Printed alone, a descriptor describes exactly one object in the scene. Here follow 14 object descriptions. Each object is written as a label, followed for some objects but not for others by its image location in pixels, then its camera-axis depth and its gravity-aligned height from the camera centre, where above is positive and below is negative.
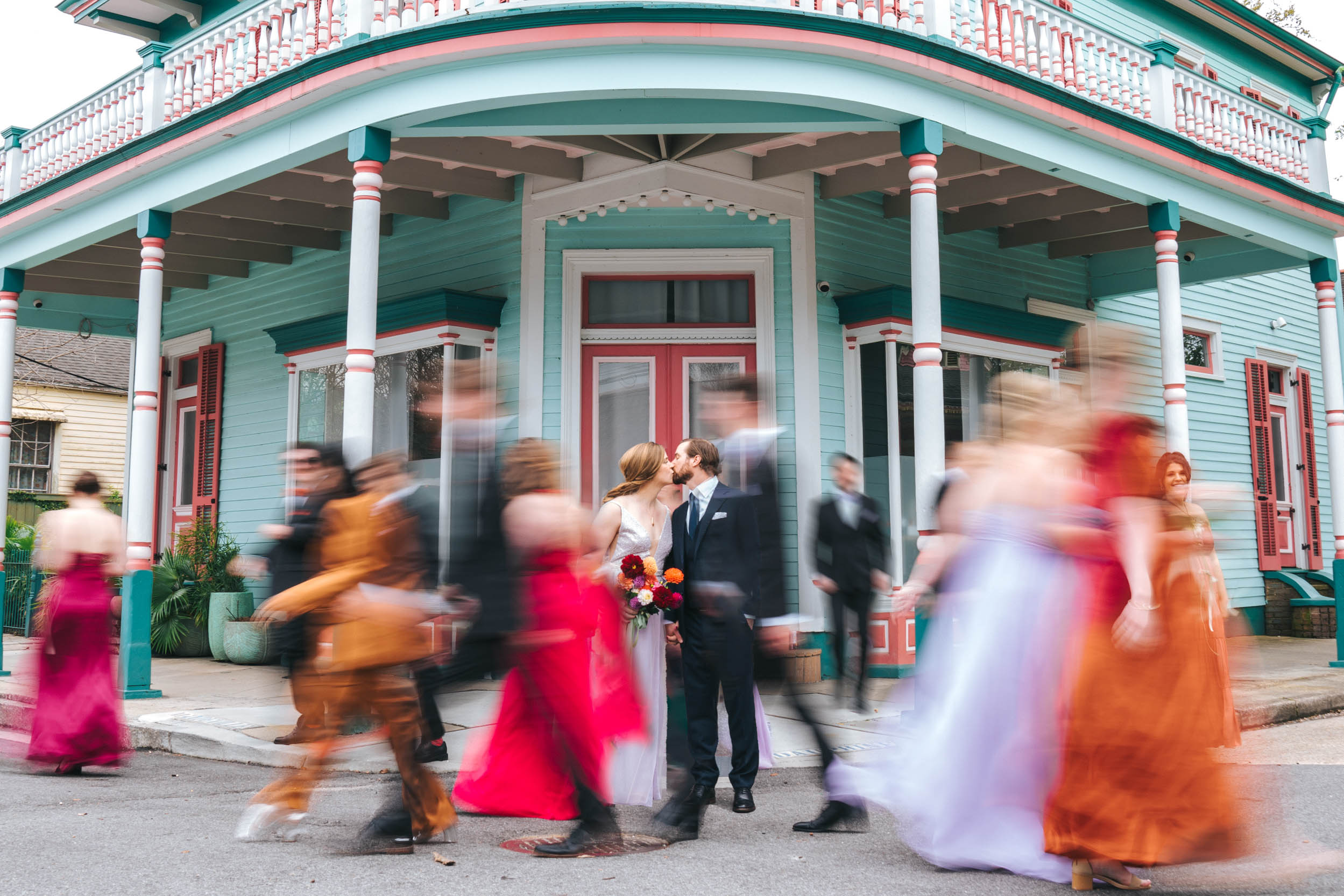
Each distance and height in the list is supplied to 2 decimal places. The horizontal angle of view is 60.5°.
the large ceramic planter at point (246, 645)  11.57 -1.29
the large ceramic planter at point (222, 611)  11.99 -0.98
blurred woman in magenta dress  6.58 -0.73
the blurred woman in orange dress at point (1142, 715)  3.85 -0.69
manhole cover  4.59 -1.34
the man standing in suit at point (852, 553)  7.05 -0.24
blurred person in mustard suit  4.48 -0.42
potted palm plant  12.39 -1.02
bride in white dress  5.60 -0.13
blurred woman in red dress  4.52 -0.49
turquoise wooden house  7.79 +2.80
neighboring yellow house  26.52 +2.42
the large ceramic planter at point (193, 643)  12.50 -1.35
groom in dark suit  5.14 -0.49
